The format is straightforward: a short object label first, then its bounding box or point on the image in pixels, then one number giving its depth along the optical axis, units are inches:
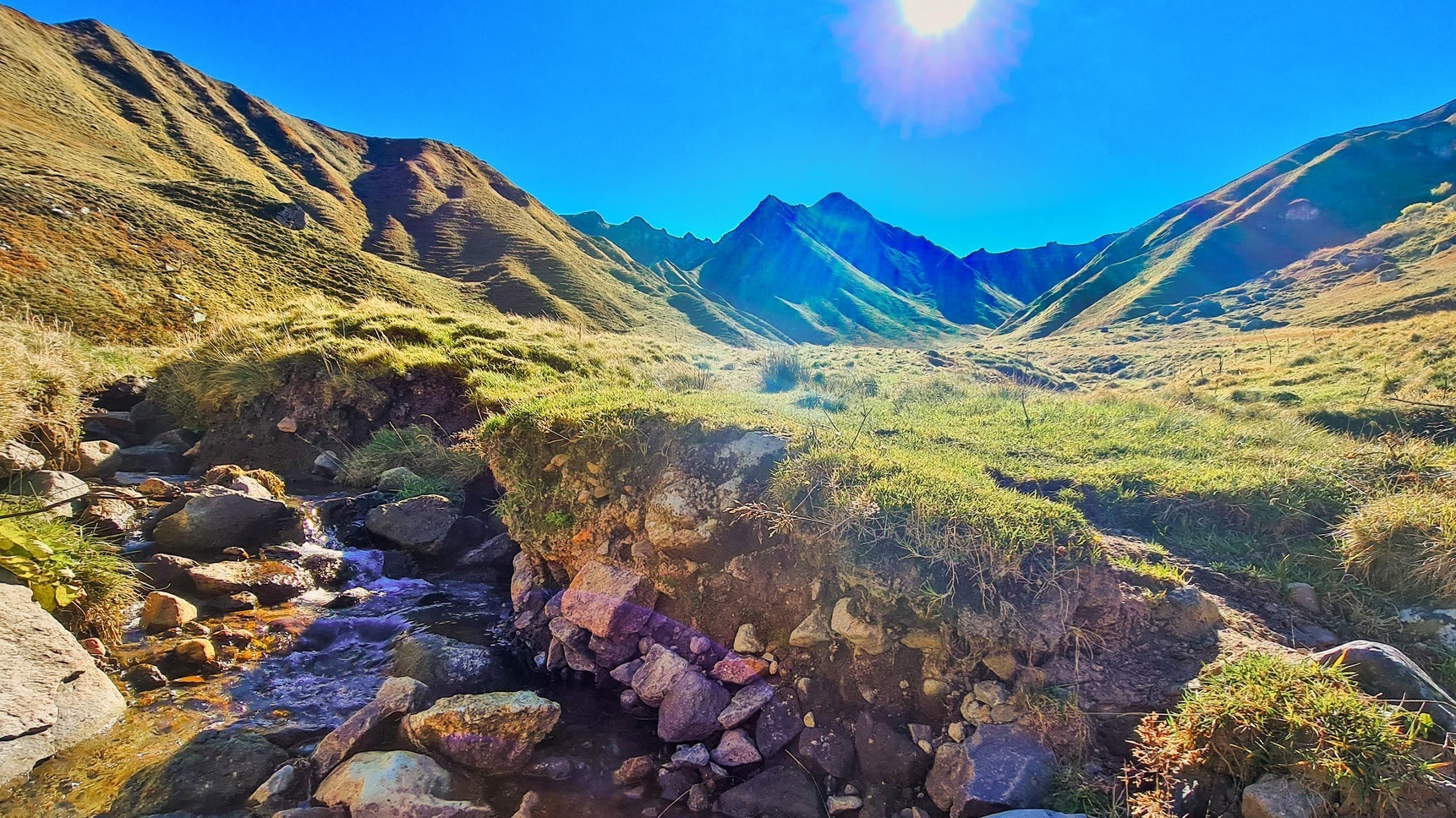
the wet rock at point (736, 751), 165.5
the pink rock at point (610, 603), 214.1
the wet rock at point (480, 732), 166.2
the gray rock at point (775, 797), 151.8
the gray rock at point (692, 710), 177.9
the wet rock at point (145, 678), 188.9
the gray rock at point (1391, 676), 118.0
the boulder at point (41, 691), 144.3
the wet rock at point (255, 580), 252.5
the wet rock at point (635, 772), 165.9
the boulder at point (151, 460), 406.6
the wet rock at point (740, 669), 186.4
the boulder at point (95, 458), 362.7
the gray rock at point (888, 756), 152.5
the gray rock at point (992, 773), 135.7
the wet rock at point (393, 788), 143.5
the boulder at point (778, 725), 168.4
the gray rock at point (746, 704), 174.7
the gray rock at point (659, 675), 190.7
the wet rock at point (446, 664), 201.8
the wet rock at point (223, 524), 290.5
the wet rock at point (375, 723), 163.0
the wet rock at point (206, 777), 147.1
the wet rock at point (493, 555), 318.3
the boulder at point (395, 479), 397.1
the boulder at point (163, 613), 219.5
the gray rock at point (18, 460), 277.9
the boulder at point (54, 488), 266.2
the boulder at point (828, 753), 158.4
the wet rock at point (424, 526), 332.2
